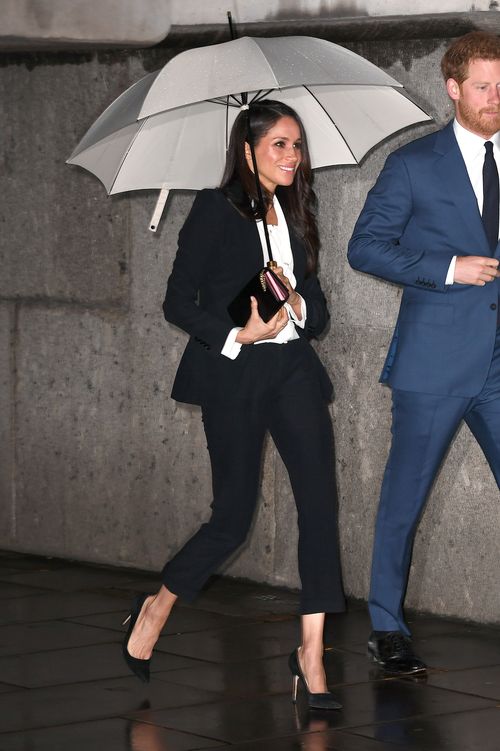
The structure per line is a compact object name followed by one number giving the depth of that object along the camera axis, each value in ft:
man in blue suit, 32.25
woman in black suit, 30.09
